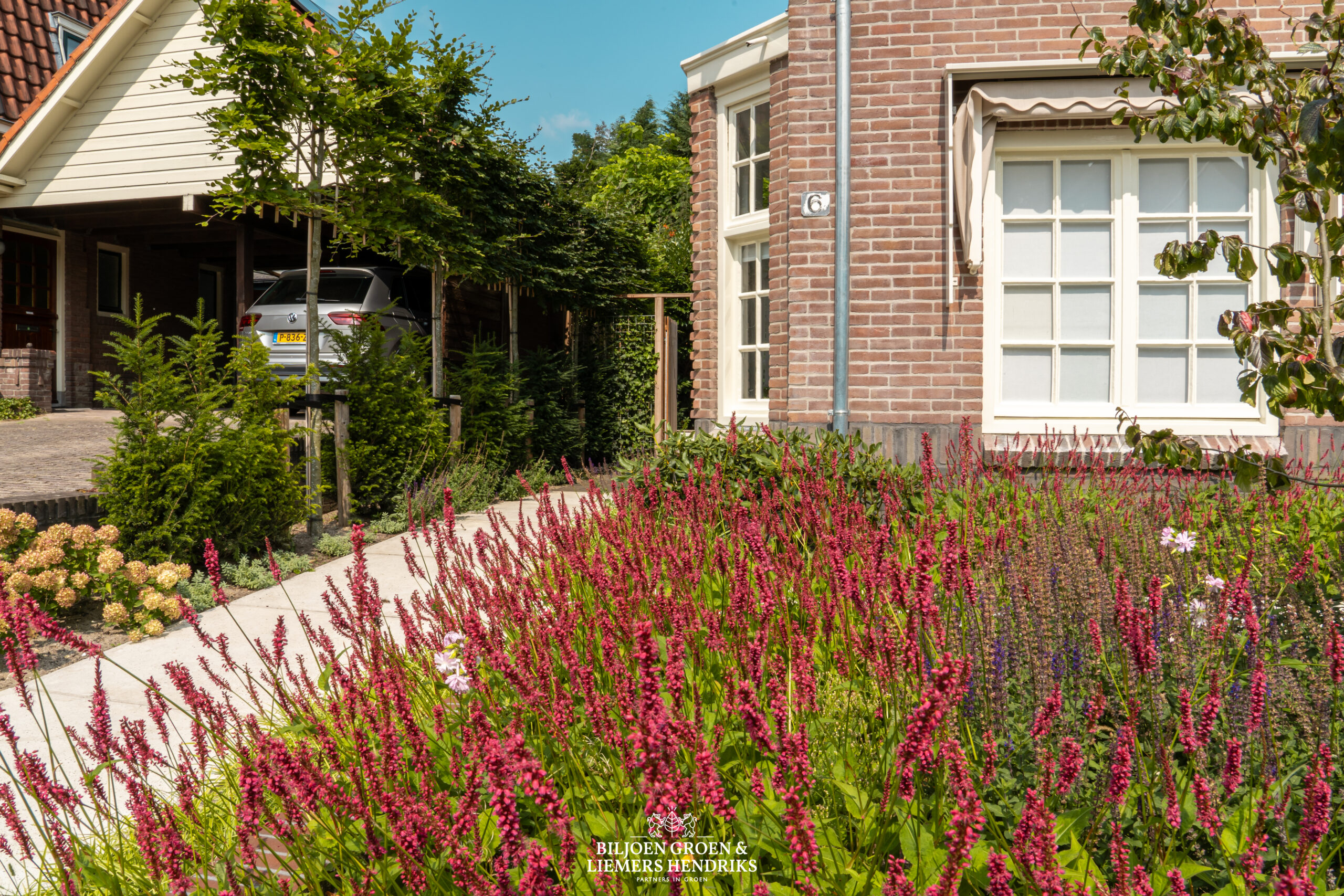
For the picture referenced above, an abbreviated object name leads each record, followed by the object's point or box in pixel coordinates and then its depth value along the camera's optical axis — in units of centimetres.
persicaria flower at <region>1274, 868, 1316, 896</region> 95
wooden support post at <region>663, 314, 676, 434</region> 1167
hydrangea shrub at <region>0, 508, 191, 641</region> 439
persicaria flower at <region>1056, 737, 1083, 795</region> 129
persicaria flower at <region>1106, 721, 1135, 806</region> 138
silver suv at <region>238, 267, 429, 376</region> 954
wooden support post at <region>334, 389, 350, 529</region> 694
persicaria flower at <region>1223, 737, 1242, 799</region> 137
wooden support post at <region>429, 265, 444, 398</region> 875
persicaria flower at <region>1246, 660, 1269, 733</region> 136
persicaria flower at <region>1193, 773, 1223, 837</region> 125
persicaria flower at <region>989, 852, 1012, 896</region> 110
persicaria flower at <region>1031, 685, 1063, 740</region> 127
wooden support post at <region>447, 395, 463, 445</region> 859
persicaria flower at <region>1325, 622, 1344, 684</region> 140
